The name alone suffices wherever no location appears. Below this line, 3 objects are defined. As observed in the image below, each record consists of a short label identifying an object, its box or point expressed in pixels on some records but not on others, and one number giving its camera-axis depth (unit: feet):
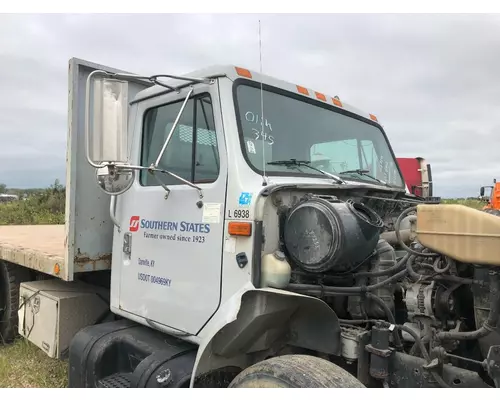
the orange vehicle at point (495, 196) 37.52
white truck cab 8.14
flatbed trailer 13.43
